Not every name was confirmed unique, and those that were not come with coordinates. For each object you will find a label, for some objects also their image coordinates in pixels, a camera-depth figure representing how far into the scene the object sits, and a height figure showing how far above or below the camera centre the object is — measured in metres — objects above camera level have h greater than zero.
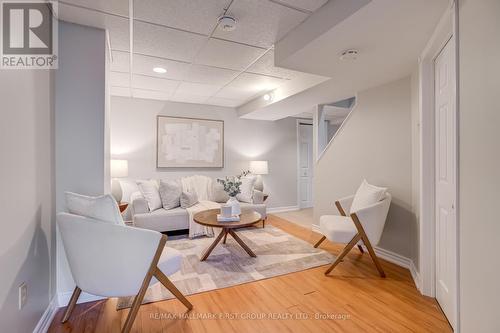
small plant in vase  3.08 -0.34
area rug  2.29 -1.13
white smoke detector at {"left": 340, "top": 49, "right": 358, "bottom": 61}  2.11 +1.00
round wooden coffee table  2.78 -0.66
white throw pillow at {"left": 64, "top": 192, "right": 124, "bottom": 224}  1.61 -0.28
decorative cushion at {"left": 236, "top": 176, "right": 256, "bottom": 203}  4.62 -0.46
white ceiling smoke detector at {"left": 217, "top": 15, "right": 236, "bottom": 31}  1.98 +1.22
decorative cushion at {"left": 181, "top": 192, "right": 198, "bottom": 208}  4.01 -0.55
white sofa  3.60 -0.77
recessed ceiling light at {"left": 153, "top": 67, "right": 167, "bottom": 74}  3.11 +1.28
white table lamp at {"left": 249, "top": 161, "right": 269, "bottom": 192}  5.26 -0.03
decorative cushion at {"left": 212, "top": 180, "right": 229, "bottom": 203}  4.62 -0.55
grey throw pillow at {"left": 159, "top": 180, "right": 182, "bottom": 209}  3.93 -0.45
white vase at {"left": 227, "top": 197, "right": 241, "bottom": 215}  3.06 -0.52
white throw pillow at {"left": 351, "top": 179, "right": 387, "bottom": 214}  2.68 -0.34
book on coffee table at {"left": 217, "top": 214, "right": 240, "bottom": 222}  2.89 -0.63
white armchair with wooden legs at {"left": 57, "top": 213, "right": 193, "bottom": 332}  1.55 -0.58
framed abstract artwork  4.73 +0.49
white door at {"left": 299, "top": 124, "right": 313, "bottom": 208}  6.20 +0.03
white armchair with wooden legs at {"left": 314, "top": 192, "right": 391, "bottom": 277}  2.49 -0.68
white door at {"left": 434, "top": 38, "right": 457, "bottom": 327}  1.75 -0.10
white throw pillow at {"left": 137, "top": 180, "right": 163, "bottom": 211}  3.83 -0.43
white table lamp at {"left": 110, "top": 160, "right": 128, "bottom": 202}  3.98 -0.11
